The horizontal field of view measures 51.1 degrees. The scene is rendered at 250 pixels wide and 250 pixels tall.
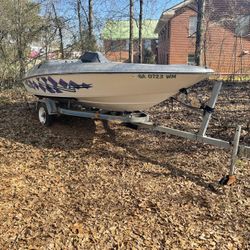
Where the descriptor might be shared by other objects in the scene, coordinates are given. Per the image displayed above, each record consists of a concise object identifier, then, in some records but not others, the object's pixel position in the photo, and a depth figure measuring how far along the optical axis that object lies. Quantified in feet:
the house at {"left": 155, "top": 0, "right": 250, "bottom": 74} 54.80
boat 11.44
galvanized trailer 10.13
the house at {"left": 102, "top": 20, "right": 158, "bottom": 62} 38.01
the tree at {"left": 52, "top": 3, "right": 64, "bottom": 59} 33.24
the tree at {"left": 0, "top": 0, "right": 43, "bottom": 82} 31.90
